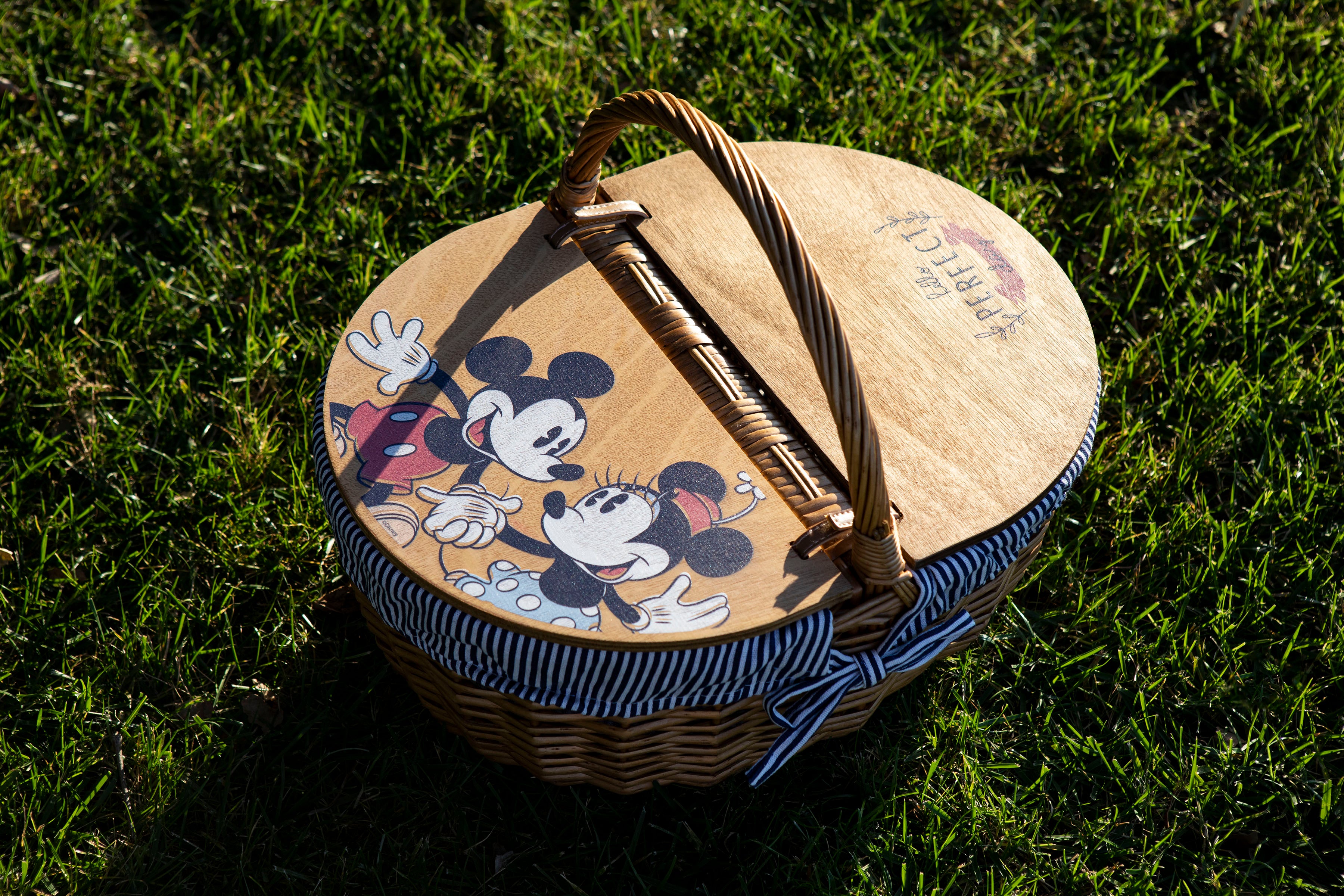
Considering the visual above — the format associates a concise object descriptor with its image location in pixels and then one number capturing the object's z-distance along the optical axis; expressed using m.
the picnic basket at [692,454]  1.29
